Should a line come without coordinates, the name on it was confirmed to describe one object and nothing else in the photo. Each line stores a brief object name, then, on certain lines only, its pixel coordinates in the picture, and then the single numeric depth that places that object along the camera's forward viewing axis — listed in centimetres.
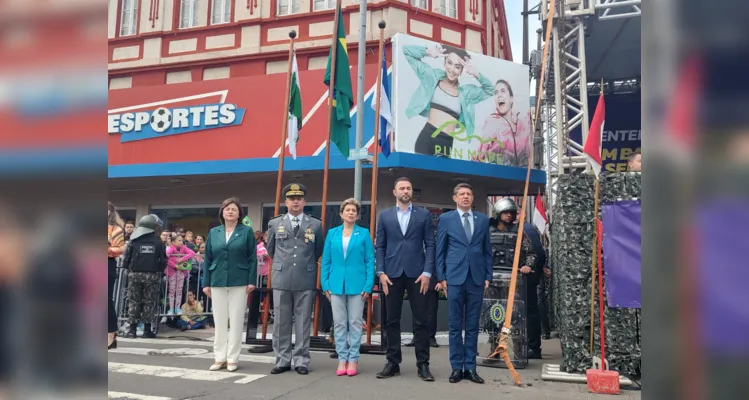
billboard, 1243
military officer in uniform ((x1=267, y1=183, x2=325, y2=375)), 575
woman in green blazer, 582
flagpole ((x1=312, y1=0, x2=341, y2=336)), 722
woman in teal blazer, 559
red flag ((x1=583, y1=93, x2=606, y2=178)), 538
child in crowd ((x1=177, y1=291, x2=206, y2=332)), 943
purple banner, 483
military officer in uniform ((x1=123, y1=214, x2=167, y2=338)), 842
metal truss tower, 1227
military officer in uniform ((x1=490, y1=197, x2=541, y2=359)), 652
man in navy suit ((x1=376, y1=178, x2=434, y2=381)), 545
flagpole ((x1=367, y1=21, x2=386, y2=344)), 690
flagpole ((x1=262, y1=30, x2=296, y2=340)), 714
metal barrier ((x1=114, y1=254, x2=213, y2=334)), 892
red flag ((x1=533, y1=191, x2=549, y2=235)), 1083
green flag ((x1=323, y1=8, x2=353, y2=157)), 794
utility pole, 869
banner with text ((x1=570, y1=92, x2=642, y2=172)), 1548
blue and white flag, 838
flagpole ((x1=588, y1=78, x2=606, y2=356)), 524
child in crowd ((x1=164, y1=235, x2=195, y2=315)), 941
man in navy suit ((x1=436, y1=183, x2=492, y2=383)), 531
